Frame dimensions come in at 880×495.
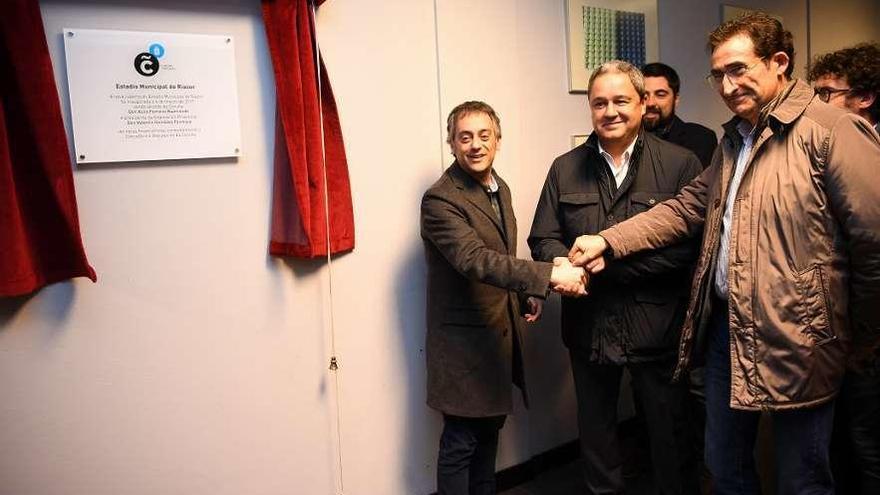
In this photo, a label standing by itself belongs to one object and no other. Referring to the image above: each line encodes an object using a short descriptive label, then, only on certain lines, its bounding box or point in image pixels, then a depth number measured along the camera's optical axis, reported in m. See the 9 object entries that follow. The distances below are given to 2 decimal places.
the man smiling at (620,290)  1.71
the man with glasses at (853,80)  1.88
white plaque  1.57
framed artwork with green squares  2.45
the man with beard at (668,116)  2.42
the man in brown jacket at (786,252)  1.29
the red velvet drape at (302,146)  1.74
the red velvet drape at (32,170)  1.42
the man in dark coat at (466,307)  1.80
